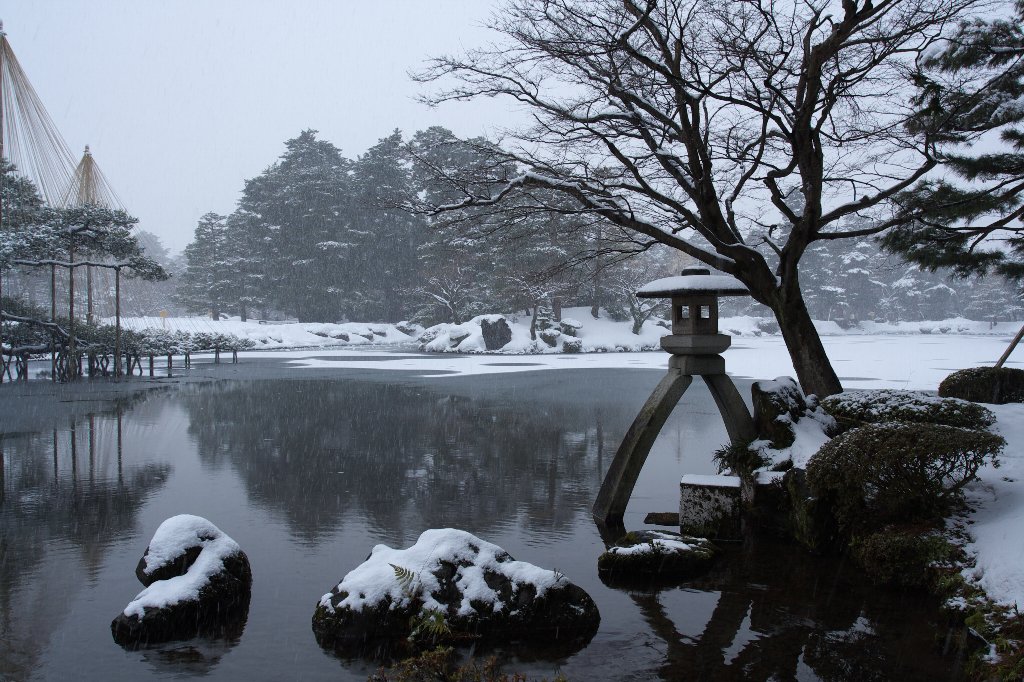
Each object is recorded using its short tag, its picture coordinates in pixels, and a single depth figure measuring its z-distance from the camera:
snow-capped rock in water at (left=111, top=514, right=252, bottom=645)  4.89
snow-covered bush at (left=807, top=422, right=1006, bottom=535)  5.51
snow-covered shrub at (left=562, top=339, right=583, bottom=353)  40.75
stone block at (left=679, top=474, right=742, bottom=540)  7.20
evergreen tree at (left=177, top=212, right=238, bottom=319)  56.19
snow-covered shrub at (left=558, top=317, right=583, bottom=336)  42.66
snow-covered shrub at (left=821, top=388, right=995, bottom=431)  6.74
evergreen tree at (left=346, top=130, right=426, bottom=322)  52.22
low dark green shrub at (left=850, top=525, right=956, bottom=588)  5.60
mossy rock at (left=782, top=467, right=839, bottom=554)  6.76
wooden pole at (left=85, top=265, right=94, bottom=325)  27.68
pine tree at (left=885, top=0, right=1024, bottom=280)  9.05
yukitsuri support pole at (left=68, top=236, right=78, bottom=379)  23.73
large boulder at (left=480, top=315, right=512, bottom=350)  40.97
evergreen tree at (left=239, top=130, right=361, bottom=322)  52.22
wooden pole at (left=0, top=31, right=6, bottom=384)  20.92
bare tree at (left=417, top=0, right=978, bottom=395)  8.86
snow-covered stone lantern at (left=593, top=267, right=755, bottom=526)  7.68
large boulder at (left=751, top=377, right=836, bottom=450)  7.64
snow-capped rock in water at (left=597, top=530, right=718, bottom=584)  6.16
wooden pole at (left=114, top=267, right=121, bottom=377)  25.74
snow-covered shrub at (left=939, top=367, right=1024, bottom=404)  9.29
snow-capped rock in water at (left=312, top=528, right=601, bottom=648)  4.88
